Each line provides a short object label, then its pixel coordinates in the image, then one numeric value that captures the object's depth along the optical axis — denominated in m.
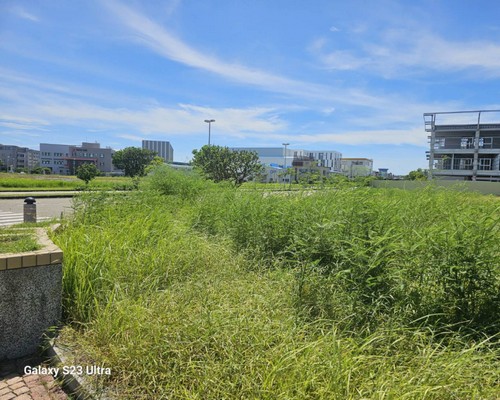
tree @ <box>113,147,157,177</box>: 84.56
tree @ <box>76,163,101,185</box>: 33.92
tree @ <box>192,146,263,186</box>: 29.02
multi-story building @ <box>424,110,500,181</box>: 49.47
